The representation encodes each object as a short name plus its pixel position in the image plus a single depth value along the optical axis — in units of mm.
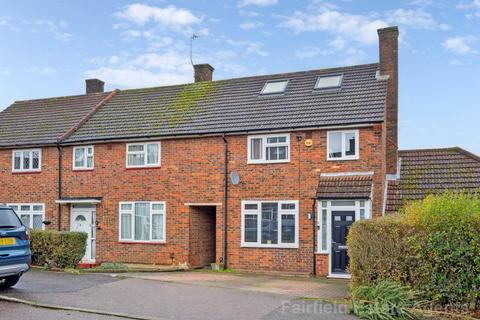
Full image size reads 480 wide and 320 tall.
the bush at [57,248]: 15539
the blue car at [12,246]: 10961
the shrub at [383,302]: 9820
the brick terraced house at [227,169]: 17172
